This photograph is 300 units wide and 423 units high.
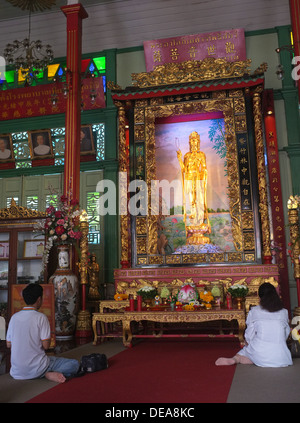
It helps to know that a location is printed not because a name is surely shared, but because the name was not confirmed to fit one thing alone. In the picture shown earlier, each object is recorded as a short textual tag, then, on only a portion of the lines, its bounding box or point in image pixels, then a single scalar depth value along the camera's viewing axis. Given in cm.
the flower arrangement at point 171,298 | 547
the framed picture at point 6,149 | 884
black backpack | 350
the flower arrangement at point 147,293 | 554
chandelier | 677
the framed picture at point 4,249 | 704
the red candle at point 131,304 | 520
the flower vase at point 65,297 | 569
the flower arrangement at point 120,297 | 581
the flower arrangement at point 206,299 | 529
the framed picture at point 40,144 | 867
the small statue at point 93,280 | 691
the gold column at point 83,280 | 580
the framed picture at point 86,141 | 843
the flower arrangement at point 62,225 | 600
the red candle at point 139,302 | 525
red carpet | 266
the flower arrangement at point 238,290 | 527
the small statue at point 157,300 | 555
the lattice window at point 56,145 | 847
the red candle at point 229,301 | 513
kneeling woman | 334
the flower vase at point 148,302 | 564
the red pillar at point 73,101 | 661
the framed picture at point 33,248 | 686
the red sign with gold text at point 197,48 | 799
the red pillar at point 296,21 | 604
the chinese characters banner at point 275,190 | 701
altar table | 479
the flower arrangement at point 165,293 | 588
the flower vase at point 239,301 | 531
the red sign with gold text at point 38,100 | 852
